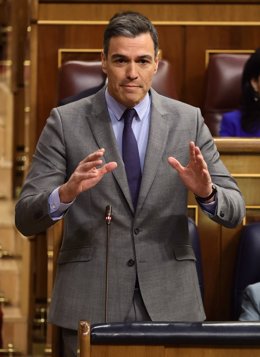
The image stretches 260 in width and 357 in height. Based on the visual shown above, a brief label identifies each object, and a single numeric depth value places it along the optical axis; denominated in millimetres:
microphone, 10227
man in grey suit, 10320
